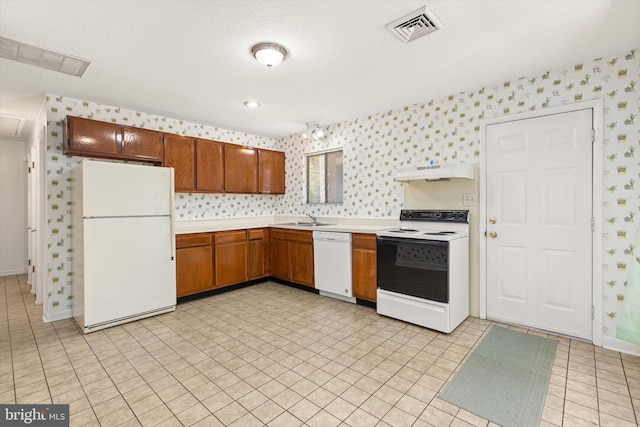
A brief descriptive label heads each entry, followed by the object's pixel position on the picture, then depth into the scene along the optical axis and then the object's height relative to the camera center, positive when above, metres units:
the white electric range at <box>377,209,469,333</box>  2.81 -0.61
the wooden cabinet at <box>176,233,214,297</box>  3.73 -0.67
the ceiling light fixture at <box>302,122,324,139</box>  4.48 +1.22
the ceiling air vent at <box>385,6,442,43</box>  1.93 +1.26
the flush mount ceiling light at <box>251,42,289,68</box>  2.28 +1.22
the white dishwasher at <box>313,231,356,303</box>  3.76 -0.69
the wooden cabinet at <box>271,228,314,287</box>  4.21 -0.66
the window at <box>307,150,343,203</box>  4.67 +0.54
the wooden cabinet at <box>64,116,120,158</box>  3.17 +0.80
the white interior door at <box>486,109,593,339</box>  2.65 -0.11
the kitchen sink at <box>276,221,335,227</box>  4.54 -0.21
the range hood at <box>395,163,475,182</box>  3.04 +0.40
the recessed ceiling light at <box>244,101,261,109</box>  3.56 +1.29
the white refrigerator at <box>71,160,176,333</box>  2.93 -0.33
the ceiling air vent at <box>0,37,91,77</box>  2.26 +1.25
